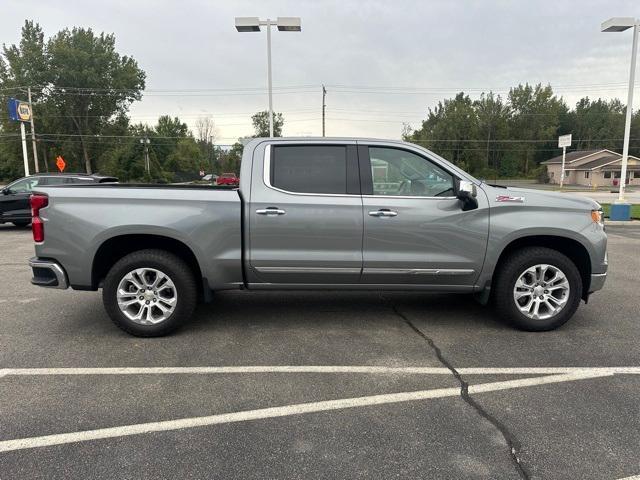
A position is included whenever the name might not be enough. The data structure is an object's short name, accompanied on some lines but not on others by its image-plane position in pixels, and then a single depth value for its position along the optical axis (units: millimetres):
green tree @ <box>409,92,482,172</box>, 79356
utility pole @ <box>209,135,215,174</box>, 82350
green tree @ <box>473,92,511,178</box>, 82062
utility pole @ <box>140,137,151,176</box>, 55000
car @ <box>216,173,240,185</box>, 40000
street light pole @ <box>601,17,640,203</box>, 15320
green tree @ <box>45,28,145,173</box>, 56250
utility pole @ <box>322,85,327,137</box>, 52531
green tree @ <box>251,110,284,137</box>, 87469
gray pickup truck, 4340
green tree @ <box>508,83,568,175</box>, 84312
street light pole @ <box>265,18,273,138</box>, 16516
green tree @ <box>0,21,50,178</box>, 55625
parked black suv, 14102
